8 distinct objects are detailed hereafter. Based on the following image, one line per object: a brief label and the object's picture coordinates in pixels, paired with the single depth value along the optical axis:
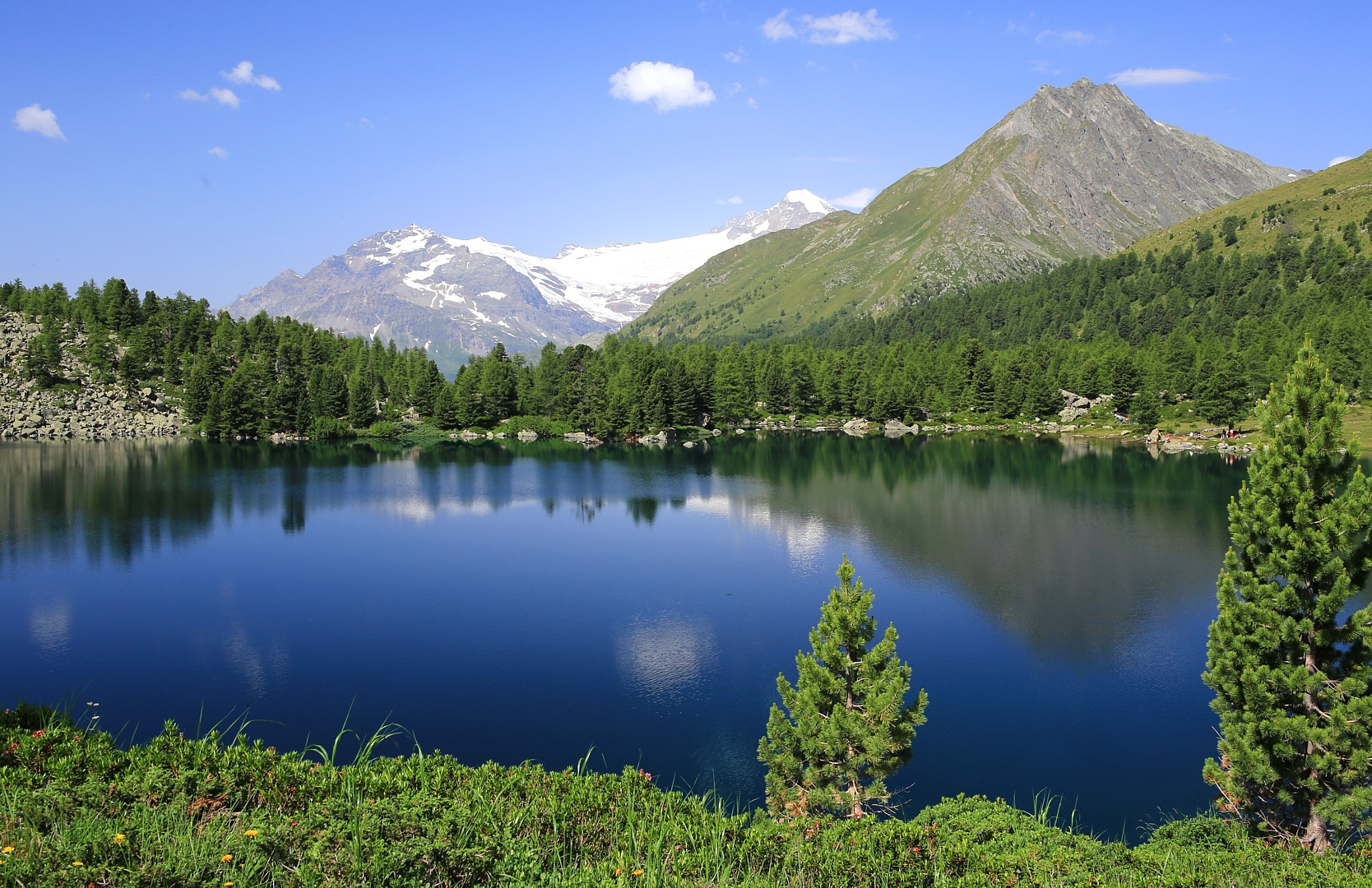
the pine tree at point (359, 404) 133.38
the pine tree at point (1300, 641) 17.62
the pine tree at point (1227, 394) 107.62
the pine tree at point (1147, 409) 118.12
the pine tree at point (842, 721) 18.19
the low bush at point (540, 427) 136.50
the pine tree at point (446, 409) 137.00
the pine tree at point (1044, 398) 138.00
